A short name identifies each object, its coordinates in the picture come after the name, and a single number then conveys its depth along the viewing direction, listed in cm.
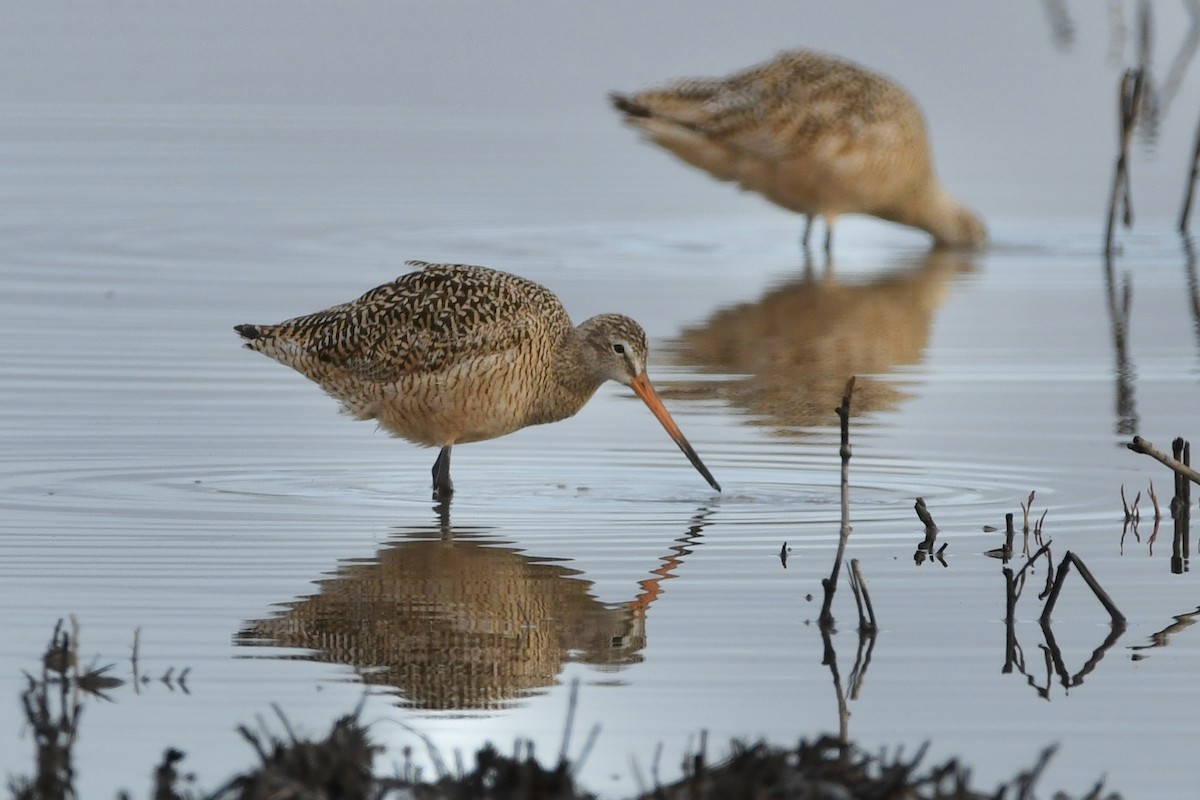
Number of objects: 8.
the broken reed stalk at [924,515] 1431
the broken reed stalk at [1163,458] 1261
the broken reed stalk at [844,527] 1184
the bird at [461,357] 1662
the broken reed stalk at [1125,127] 2816
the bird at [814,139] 3031
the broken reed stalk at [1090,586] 1224
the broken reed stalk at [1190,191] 2915
